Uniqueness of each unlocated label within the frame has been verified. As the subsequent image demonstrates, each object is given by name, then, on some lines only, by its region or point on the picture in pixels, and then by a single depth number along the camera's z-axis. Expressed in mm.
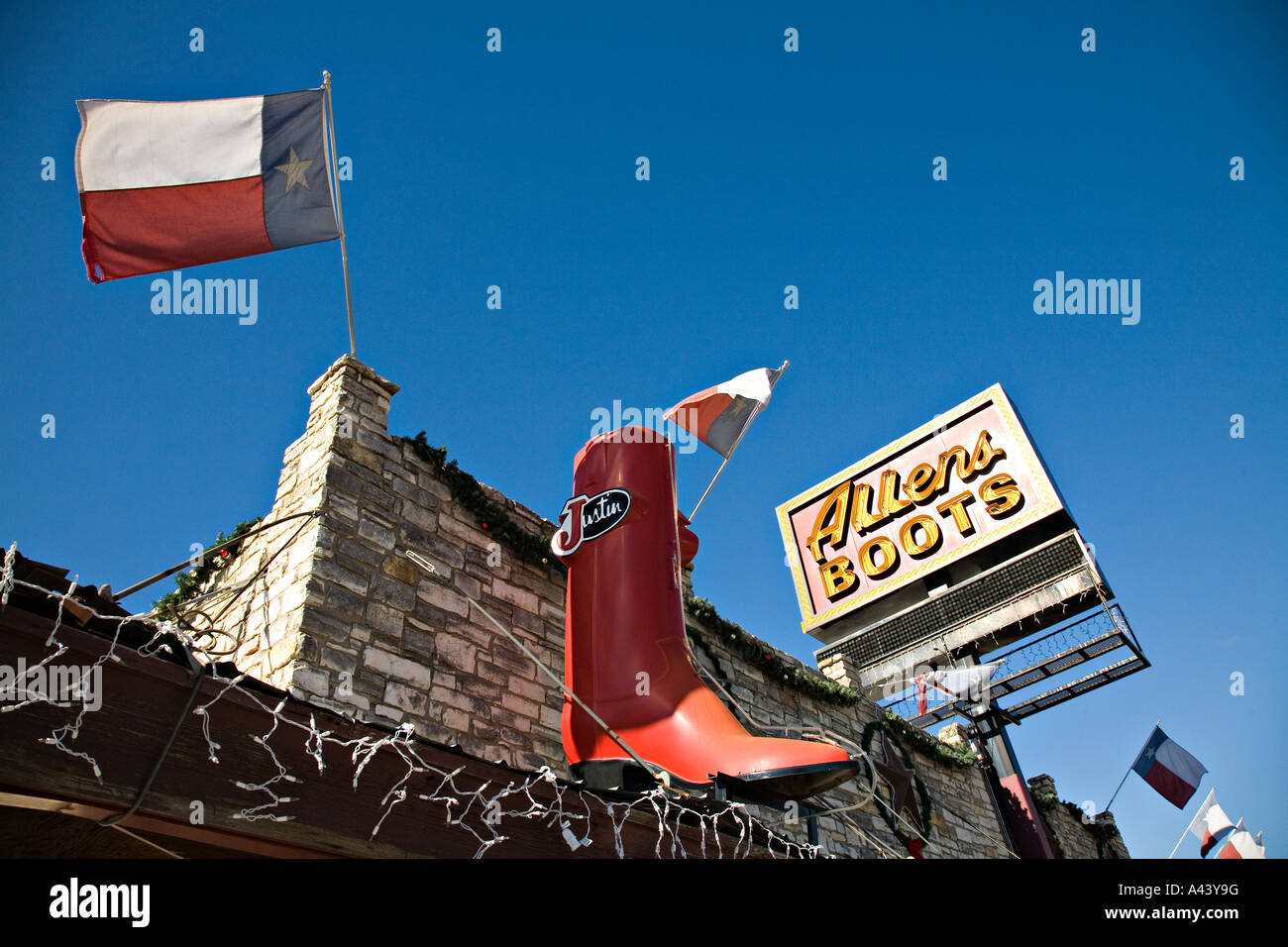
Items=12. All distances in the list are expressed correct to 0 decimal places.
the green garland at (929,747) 8875
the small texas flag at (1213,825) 10623
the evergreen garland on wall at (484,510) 5617
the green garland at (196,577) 5102
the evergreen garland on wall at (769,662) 7109
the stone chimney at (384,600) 4336
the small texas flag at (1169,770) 11992
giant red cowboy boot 3844
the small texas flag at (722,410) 6473
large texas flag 4297
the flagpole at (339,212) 5000
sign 14211
